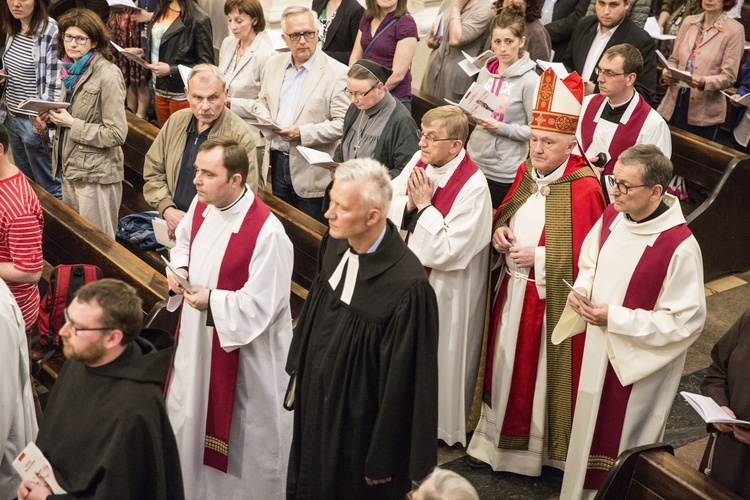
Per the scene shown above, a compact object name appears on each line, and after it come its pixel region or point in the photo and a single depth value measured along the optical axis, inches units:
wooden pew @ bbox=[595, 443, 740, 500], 276.7
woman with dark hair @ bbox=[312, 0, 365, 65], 553.9
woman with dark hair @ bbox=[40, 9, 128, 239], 430.9
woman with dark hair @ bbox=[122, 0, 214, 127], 537.0
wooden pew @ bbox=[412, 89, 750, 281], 498.3
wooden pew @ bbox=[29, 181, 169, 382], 379.9
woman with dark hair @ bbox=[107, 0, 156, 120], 605.9
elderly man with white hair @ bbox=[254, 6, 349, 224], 445.1
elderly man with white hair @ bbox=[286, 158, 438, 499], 264.5
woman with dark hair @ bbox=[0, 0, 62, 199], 486.6
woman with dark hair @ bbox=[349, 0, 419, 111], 518.9
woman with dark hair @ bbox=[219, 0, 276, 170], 492.1
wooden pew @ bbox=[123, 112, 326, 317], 401.5
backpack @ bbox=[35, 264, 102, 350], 369.7
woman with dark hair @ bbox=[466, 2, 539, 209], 442.0
